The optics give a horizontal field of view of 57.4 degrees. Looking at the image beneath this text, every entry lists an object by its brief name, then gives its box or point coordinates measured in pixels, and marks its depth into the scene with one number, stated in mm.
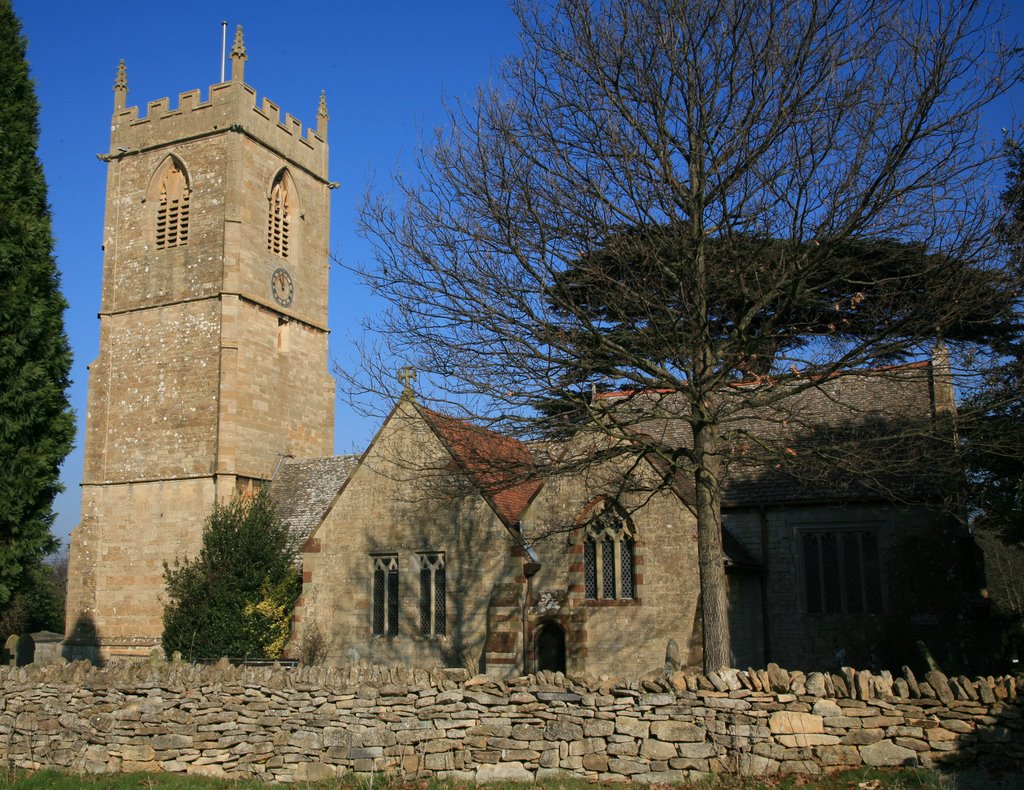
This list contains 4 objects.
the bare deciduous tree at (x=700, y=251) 11797
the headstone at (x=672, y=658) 17219
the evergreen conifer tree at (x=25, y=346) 15750
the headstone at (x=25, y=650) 35094
